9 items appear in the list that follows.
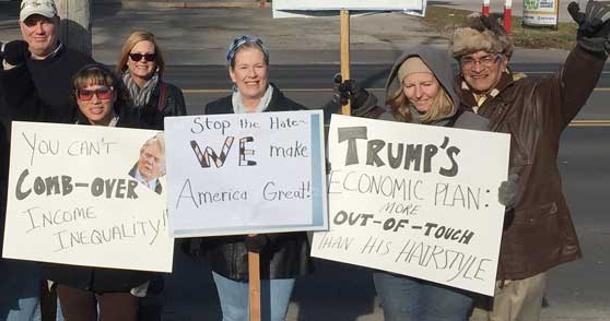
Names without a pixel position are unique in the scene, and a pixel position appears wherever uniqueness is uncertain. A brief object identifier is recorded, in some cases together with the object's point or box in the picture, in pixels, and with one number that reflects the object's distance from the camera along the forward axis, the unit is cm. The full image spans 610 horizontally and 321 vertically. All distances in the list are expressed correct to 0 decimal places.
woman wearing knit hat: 420
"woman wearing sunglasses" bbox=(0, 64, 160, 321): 449
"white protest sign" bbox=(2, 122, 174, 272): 445
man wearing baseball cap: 461
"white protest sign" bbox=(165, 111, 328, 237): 438
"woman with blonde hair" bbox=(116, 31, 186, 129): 509
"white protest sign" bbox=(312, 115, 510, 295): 425
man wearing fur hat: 425
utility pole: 580
